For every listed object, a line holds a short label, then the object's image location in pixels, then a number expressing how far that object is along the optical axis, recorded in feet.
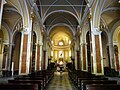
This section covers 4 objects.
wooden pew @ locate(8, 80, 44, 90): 11.34
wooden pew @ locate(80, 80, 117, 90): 11.49
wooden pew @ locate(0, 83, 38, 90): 8.60
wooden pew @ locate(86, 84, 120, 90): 8.65
